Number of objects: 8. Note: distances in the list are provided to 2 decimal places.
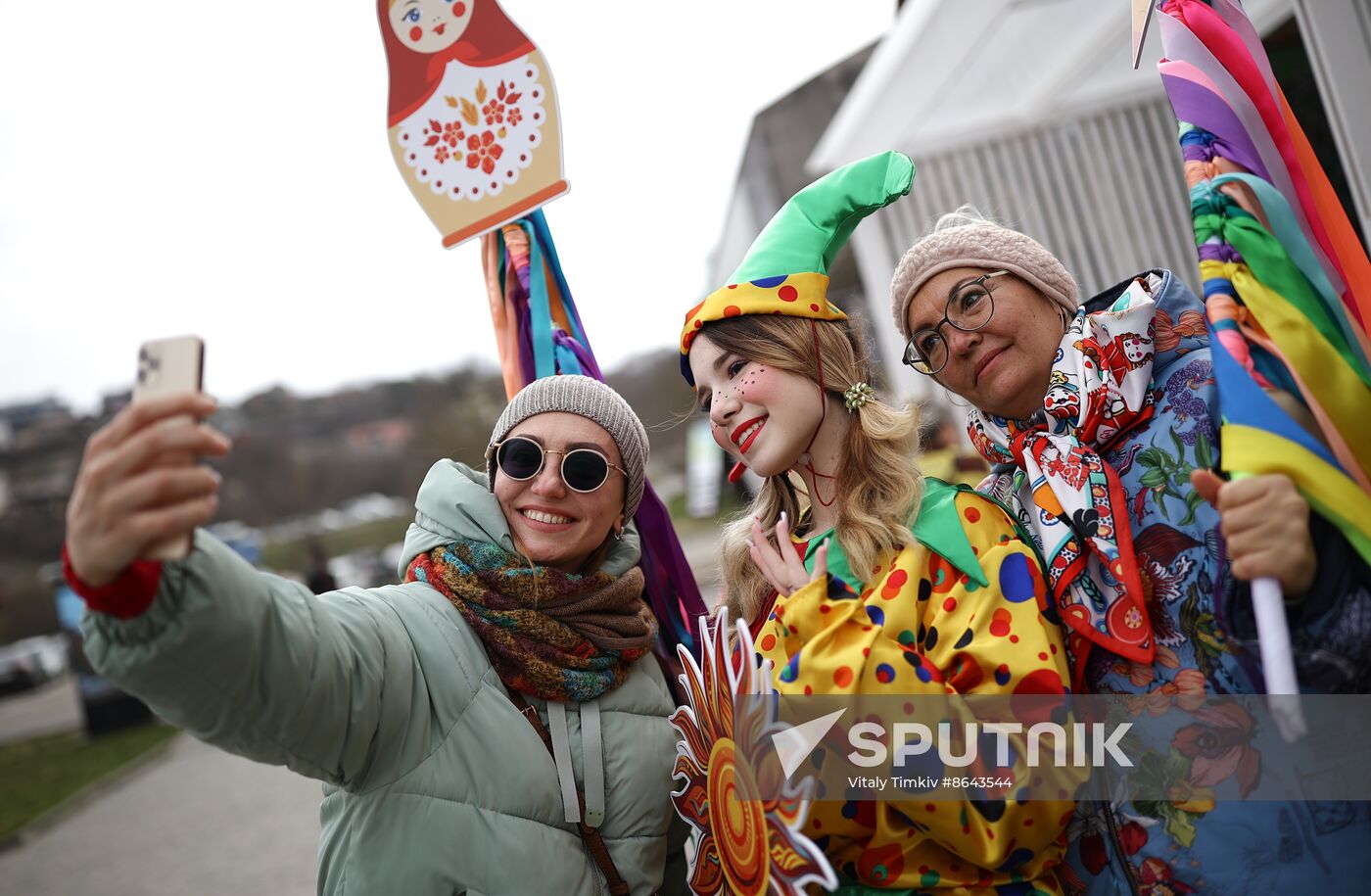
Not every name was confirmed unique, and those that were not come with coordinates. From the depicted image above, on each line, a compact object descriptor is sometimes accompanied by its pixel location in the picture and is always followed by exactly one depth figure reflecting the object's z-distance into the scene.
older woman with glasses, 1.41
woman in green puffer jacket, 1.29
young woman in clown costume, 1.63
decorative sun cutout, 1.53
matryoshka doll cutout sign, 2.65
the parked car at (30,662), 23.11
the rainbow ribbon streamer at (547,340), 2.65
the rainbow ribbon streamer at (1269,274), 1.41
